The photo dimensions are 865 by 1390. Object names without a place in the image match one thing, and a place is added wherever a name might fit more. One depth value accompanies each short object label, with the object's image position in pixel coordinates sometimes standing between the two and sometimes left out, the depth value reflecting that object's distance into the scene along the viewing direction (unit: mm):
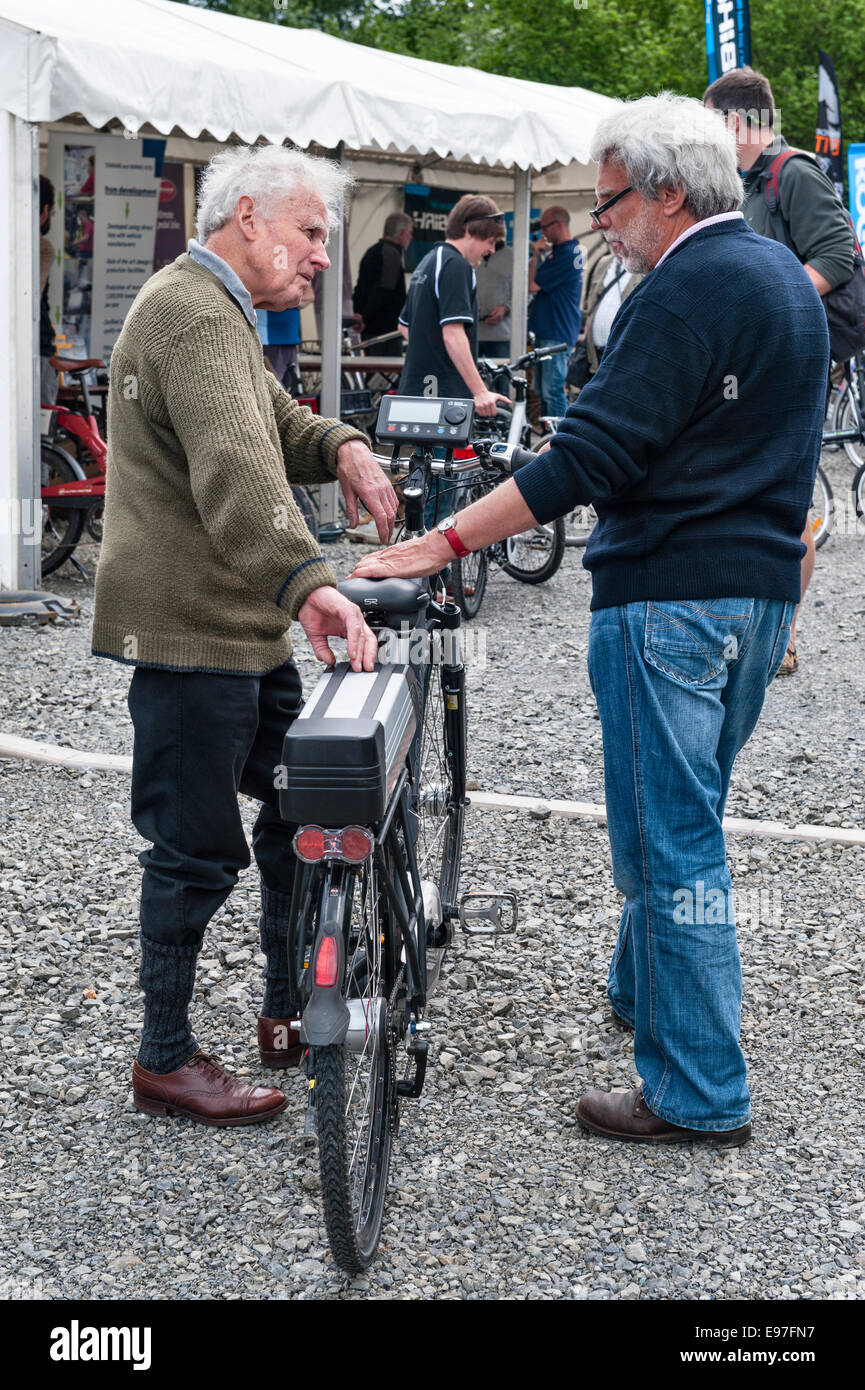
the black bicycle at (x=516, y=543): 8594
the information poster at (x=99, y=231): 11031
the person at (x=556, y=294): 12688
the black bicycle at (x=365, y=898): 2451
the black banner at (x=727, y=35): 12234
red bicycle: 8695
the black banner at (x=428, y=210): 17016
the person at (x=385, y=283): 14453
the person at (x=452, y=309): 8195
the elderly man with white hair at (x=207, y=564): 2666
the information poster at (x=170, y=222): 12398
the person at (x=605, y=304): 9570
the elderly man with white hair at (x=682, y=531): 2729
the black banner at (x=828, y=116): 18906
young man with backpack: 5441
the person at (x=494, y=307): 13945
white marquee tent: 7711
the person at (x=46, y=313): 9227
